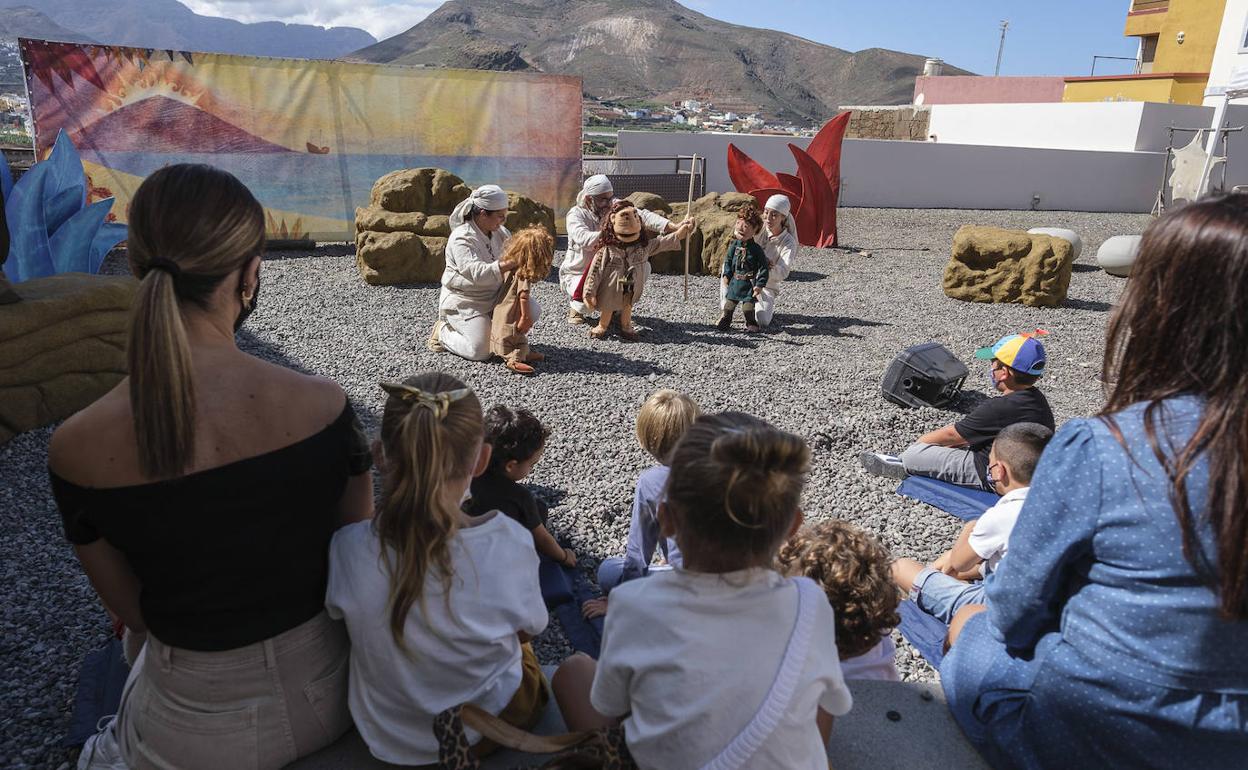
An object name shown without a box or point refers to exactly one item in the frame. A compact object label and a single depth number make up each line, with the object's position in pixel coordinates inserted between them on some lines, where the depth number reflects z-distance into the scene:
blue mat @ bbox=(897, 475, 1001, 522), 3.77
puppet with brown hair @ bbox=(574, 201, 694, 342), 6.52
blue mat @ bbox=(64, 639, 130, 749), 2.20
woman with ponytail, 1.37
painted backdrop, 9.12
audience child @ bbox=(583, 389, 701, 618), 2.67
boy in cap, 3.75
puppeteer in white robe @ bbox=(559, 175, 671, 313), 6.96
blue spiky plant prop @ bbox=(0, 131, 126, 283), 6.35
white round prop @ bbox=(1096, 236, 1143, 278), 9.61
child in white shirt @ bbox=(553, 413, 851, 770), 1.32
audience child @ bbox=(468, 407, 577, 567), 2.88
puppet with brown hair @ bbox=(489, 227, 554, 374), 5.41
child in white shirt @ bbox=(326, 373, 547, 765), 1.51
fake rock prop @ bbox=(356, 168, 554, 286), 8.21
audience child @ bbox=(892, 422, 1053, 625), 2.68
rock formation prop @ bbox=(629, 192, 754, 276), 9.22
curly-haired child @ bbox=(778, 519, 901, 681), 1.99
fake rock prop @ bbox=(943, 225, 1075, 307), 7.95
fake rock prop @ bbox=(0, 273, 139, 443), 4.20
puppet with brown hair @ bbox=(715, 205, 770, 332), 6.81
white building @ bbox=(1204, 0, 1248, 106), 18.69
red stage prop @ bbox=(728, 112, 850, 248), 10.30
